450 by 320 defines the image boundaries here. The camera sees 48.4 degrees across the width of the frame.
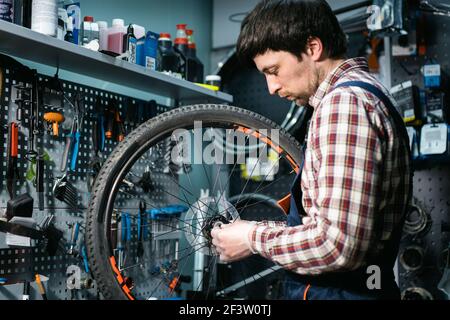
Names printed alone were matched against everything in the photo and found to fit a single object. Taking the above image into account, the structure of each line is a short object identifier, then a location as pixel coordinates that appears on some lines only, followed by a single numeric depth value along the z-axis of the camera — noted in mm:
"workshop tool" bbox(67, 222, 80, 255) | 1921
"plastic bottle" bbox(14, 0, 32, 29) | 1562
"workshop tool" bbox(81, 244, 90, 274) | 1913
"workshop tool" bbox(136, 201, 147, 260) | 2188
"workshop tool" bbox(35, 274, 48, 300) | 1753
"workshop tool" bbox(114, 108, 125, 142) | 2115
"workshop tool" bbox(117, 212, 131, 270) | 2059
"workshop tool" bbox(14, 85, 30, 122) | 1746
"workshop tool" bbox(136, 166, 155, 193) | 2229
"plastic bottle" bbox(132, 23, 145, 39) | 2100
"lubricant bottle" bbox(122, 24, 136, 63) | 1940
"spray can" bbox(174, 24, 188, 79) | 2376
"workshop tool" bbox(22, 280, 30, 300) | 1712
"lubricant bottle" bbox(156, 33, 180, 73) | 2252
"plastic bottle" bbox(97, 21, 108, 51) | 1940
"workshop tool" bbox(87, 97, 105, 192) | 1996
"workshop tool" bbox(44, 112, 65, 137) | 1819
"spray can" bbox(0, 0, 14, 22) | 1506
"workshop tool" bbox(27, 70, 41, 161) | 1776
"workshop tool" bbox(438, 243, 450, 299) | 2203
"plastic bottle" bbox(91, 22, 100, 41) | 1884
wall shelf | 1543
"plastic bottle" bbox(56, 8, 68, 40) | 1677
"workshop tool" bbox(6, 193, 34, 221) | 1629
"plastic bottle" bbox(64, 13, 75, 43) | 1771
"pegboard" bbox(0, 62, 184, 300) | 1719
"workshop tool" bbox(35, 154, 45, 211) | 1781
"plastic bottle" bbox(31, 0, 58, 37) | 1588
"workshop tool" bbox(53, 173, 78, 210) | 1866
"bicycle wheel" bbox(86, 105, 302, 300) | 1280
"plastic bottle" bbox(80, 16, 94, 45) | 1865
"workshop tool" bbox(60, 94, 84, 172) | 1899
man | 896
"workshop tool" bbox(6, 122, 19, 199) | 1682
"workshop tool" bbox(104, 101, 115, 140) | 2070
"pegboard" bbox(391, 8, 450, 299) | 2354
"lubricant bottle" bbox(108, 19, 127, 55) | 1929
